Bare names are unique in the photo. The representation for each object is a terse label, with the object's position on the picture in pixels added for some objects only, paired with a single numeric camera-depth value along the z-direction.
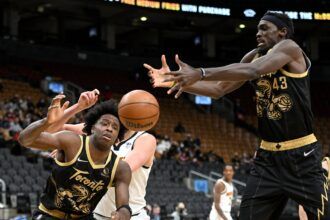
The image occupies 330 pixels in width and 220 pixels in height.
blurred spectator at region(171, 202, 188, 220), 13.75
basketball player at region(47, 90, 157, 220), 5.49
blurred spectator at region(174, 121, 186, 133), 23.94
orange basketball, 5.12
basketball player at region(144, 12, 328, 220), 4.47
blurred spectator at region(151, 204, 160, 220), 13.50
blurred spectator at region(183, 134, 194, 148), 22.12
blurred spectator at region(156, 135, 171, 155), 20.06
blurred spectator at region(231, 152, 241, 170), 22.47
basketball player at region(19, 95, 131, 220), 4.73
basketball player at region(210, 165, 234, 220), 9.91
